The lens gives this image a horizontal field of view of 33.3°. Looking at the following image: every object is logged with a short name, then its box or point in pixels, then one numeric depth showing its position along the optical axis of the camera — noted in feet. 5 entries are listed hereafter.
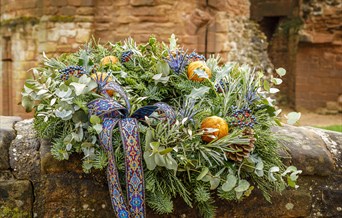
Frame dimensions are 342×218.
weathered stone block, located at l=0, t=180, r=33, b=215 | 7.00
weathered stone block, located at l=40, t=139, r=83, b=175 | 6.98
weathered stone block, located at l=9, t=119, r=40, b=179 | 7.16
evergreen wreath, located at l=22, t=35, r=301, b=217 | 6.53
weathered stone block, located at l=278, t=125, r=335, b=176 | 7.80
